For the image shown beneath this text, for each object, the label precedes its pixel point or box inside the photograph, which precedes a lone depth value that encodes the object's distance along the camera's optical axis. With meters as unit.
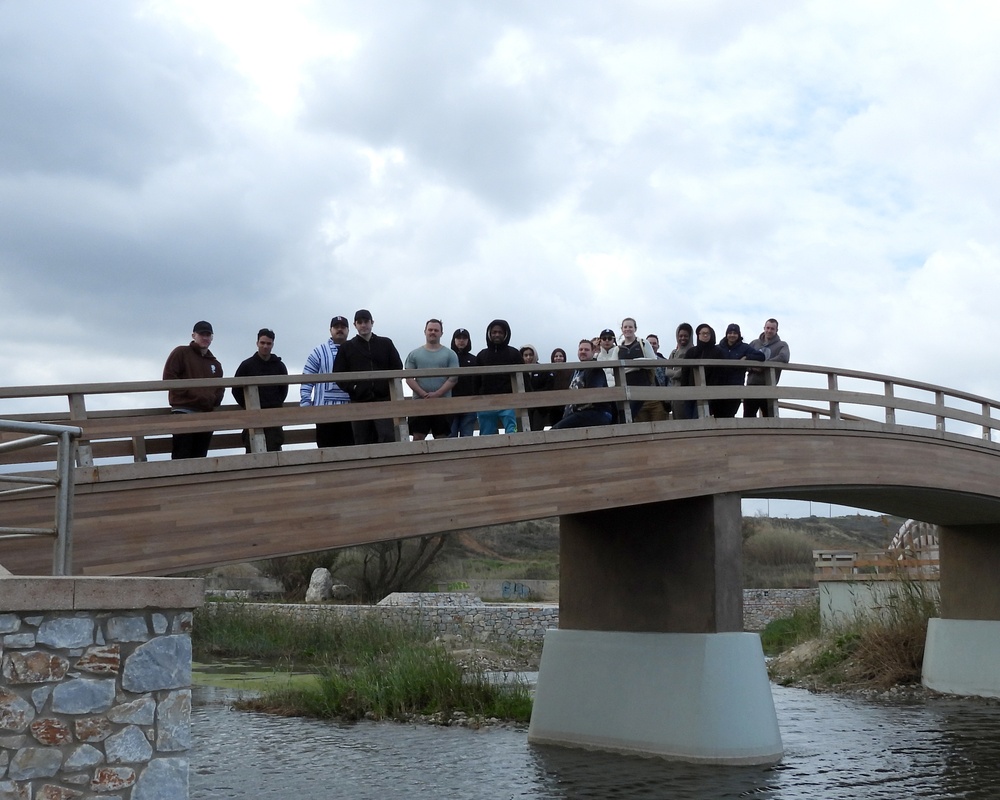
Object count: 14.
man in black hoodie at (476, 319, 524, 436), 12.32
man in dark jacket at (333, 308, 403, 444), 10.98
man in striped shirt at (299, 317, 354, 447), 10.88
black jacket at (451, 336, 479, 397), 12.42
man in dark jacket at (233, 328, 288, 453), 10.62
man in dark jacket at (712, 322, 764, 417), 14.70
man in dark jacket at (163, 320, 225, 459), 9.79
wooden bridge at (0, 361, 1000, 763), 9.17
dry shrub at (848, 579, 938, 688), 21.09
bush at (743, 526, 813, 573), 52.62
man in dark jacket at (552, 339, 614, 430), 12.95
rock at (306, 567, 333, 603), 37.62
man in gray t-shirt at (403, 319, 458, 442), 11.70
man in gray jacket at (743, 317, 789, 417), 15.12
